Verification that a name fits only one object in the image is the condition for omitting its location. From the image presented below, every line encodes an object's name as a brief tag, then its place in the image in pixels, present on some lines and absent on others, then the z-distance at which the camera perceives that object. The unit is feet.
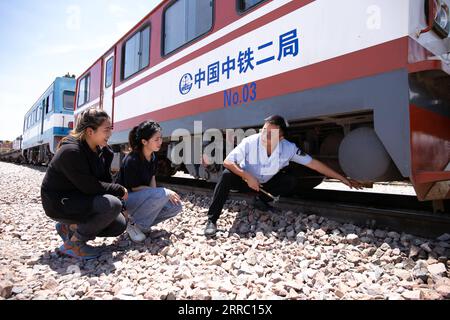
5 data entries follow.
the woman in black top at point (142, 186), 9.91
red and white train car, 7.73
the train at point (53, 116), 39.70
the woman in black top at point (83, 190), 8.02
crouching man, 10.19
